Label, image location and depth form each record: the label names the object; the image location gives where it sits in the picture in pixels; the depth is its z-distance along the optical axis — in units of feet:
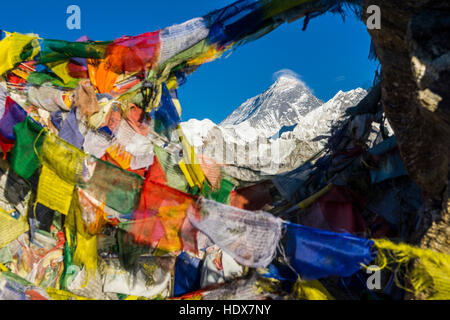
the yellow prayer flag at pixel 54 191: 14.56
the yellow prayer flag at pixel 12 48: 20.22
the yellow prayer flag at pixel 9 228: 17.44
